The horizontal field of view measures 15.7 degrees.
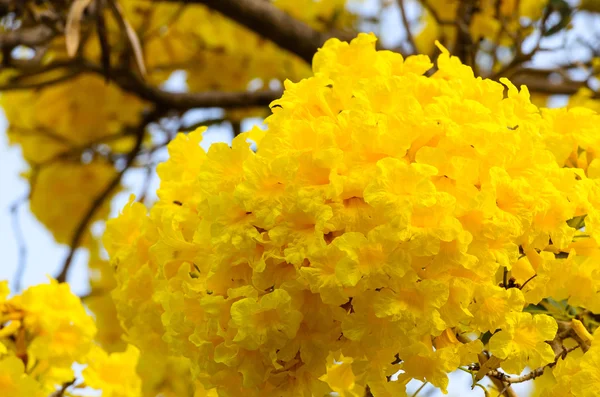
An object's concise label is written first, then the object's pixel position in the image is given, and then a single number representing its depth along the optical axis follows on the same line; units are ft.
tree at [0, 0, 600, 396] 5.63
